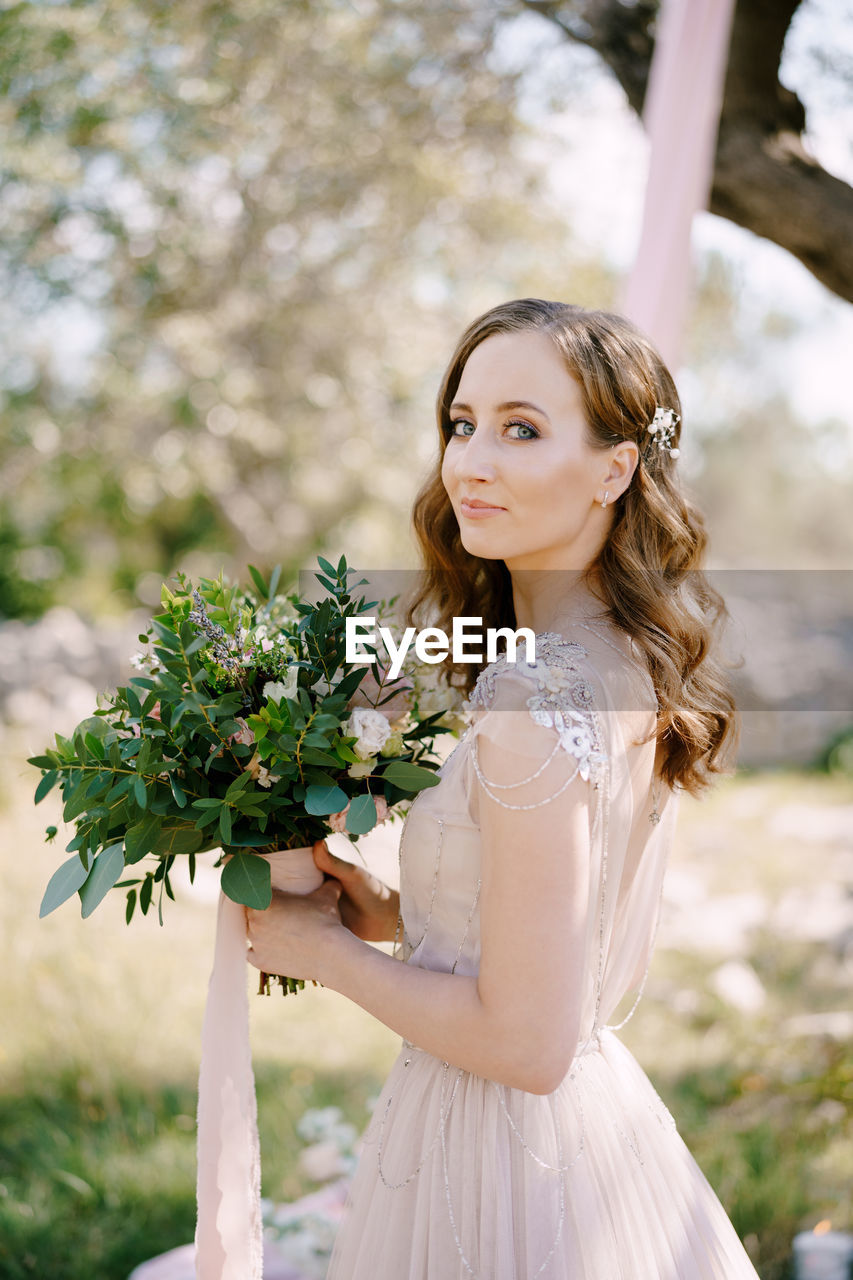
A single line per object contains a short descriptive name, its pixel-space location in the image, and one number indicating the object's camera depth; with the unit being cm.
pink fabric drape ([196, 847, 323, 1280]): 175
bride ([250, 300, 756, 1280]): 145
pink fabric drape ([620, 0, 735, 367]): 295
